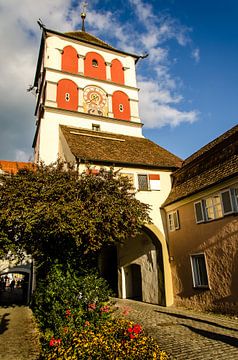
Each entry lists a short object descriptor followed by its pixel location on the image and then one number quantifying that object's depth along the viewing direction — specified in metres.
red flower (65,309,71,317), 7.43
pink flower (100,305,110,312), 7.78
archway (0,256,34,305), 22.19
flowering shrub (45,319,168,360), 4.83
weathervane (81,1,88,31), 35.21
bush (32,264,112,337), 7.69
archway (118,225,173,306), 15.55
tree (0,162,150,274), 9.99
